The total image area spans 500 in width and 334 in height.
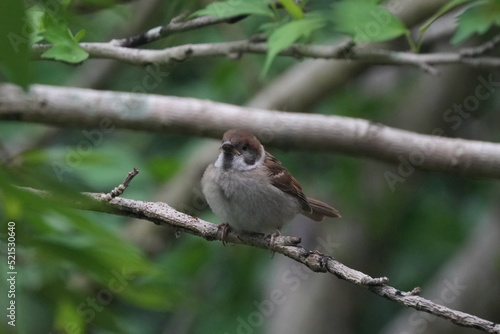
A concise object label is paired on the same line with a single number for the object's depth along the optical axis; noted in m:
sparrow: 6.95
